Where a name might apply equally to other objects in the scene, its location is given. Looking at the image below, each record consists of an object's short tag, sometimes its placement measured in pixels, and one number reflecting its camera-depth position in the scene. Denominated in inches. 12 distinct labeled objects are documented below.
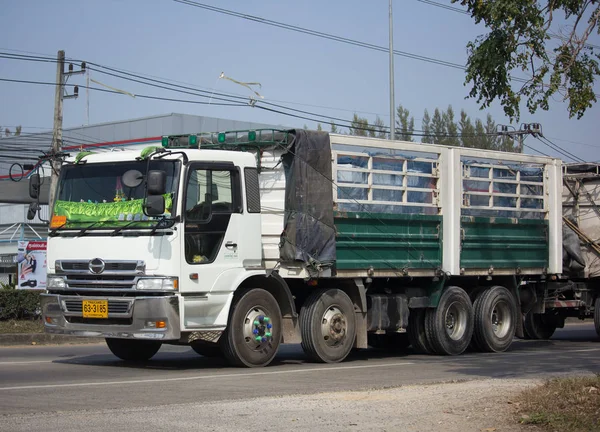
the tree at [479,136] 2506.6
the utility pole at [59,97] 980.6
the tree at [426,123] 2579.2
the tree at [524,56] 432.5
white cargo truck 466.6
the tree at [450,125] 2534.4
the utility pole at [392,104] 1151.8
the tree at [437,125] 2557.1
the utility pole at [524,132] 1860.7
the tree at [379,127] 2128.3
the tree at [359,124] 2103.3
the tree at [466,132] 2511.7
